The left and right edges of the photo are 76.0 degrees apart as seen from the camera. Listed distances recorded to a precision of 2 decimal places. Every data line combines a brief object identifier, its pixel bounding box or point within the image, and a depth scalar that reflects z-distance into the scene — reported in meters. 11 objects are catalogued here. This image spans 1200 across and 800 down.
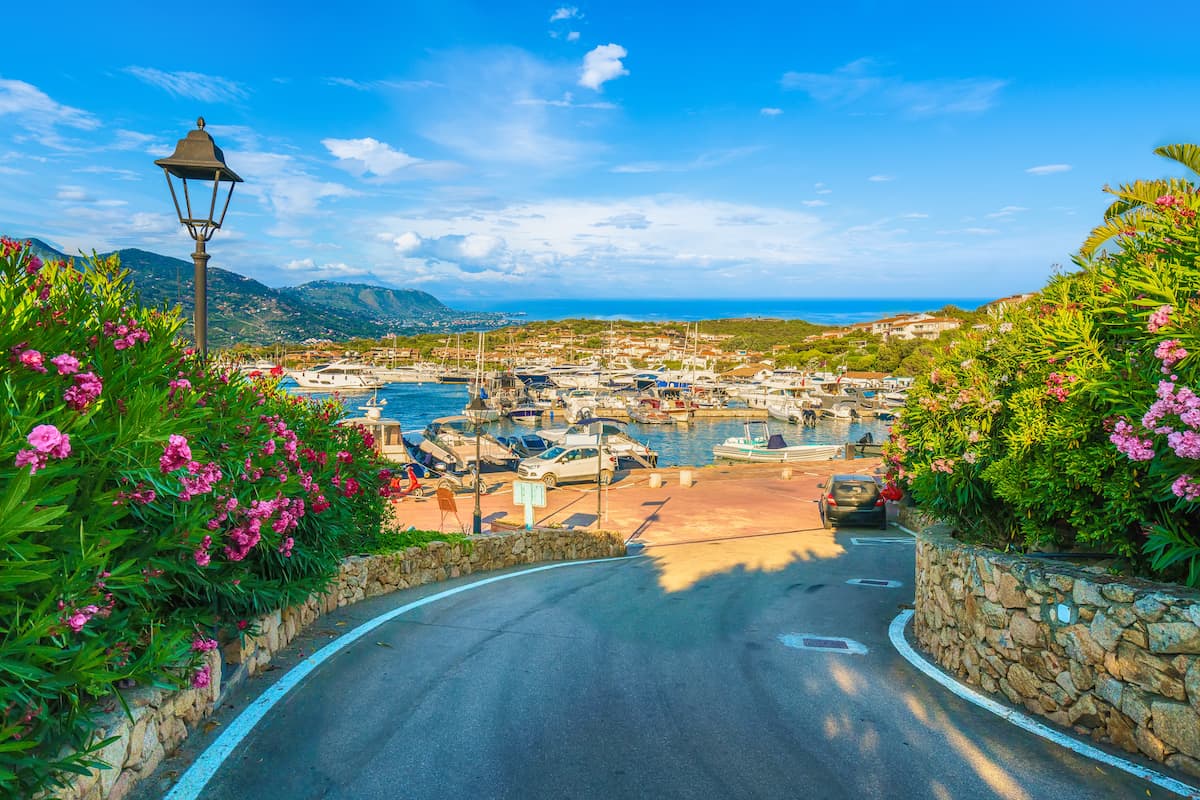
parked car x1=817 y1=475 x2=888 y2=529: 20.44
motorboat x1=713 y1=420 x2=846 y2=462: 49.41
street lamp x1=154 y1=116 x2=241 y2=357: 7.51
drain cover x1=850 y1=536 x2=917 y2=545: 18.75
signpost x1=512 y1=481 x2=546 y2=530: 19.27
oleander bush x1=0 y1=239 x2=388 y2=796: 3.52
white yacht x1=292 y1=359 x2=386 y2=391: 97.94
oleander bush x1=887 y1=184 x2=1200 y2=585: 5.55
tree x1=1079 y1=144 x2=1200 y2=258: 8.10
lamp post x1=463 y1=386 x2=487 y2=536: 20.12
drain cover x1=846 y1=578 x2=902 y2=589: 12.95
